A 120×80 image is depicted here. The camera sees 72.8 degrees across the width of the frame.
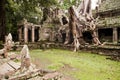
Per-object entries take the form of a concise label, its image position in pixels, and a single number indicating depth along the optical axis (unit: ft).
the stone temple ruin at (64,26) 35.41
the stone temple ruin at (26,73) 10.50
